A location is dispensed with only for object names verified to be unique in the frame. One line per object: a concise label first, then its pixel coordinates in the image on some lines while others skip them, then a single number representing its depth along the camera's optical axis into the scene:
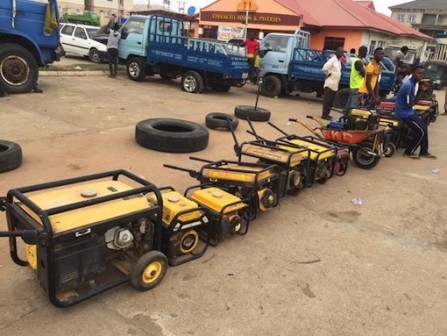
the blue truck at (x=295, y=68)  12.02
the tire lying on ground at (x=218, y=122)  7.88
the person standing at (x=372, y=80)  8.16
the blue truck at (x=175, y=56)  11.77
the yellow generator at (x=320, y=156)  4.94
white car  16.56
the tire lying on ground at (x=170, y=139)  6.08
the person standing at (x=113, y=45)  12.86
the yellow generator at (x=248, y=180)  3.98
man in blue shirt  7.04
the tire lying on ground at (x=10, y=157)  4.66
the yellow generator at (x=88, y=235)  2.40
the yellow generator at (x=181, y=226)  3.14
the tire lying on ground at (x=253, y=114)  9.21
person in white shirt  9.79
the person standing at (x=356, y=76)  8.66
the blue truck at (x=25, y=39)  8.44
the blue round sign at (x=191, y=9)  22.39
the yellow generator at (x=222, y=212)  3.48
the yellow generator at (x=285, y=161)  4.45
